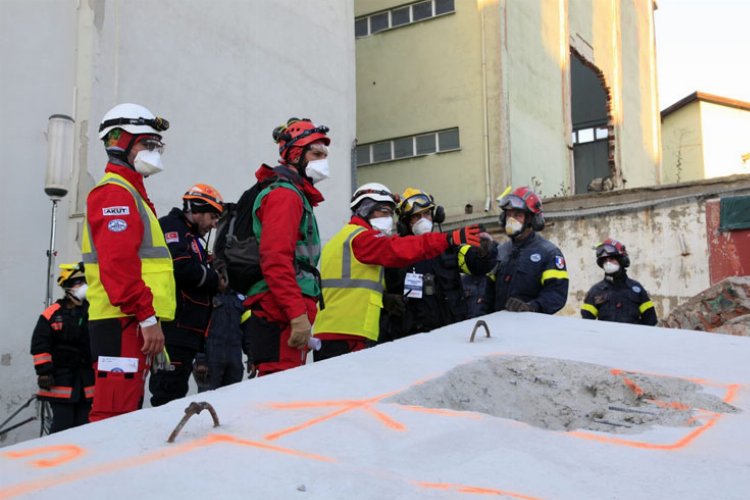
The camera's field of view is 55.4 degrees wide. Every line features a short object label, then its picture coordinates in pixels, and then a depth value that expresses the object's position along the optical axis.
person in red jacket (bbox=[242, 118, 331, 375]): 3.33
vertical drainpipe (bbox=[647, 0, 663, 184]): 23.79
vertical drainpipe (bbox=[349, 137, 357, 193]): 11.06
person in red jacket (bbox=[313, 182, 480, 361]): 3.70
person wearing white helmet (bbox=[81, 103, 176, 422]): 2.96
